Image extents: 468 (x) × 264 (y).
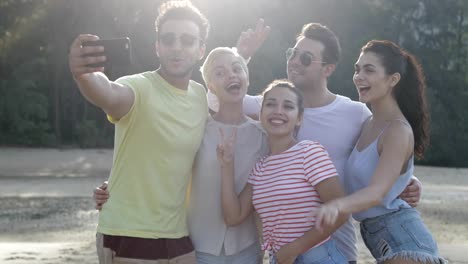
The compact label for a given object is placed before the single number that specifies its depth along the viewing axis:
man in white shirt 3.67
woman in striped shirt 3.15
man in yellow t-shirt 3.22
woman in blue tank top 3.12
